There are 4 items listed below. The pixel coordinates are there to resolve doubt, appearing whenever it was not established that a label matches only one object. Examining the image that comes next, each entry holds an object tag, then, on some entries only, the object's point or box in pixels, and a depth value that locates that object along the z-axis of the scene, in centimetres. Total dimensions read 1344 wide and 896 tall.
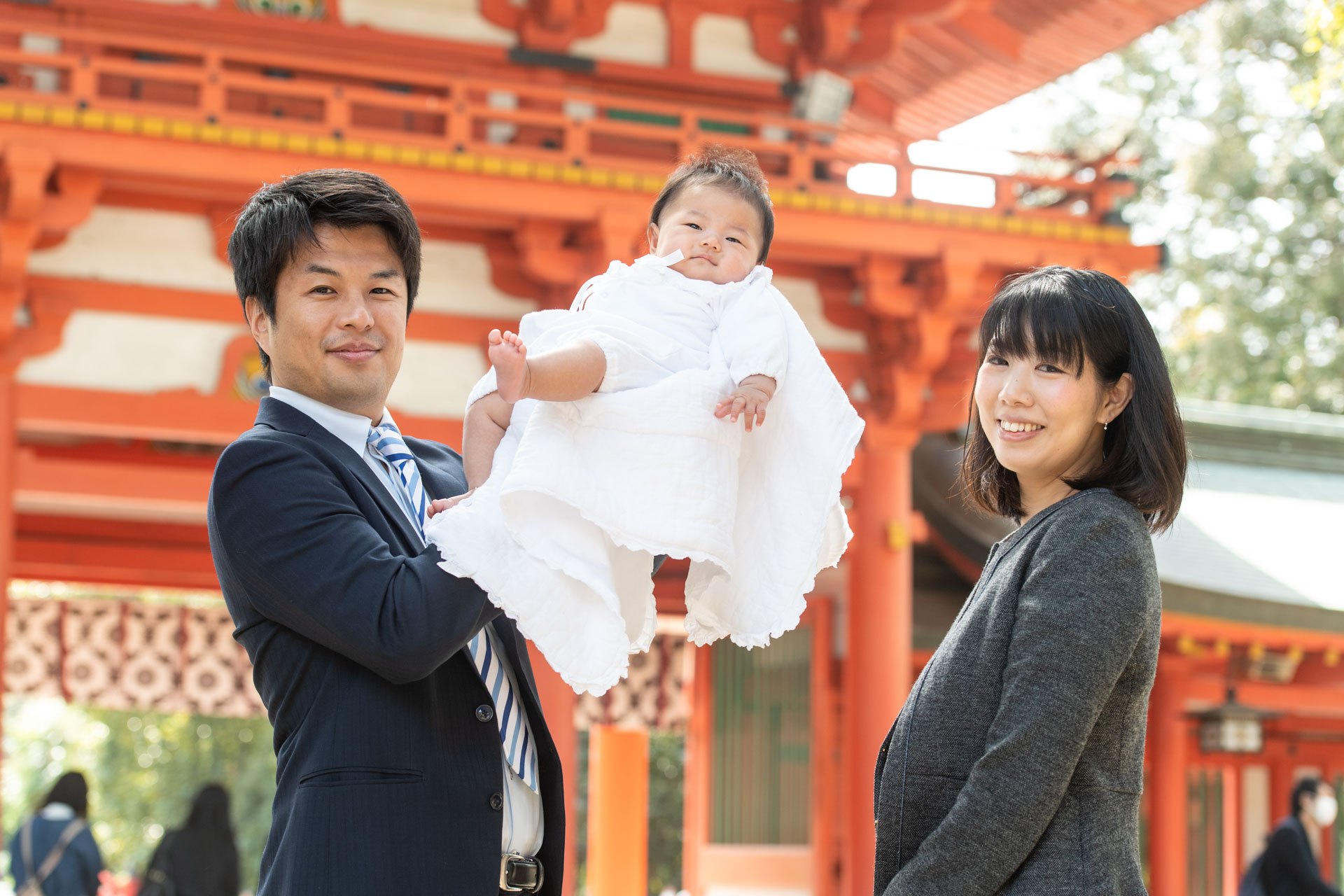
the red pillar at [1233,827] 905
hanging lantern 880
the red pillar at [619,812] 917
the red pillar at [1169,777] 826
